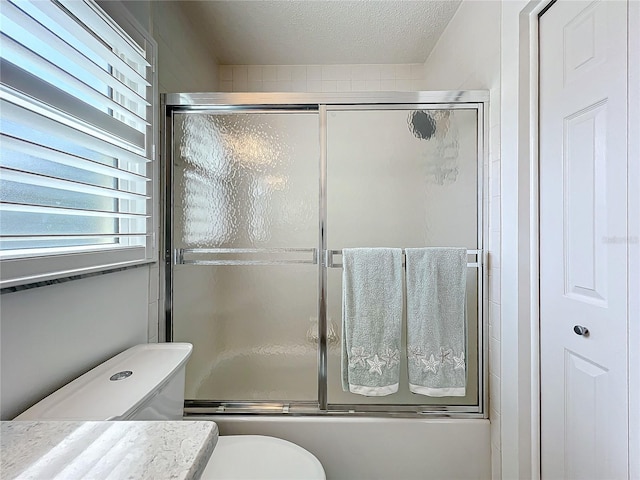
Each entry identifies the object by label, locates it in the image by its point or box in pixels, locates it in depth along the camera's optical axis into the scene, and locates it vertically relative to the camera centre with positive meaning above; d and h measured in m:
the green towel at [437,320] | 1.40 -0.34
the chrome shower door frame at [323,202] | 1.44 +0.15
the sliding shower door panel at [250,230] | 1.48 +0.03
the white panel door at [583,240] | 0.87 -0.01
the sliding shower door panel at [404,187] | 1.46 +0.21
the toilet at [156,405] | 0.81 -0.40
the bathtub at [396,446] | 1.42 -0.86
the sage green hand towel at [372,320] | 1.39 -0.33
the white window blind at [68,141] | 0.77 +0.26
